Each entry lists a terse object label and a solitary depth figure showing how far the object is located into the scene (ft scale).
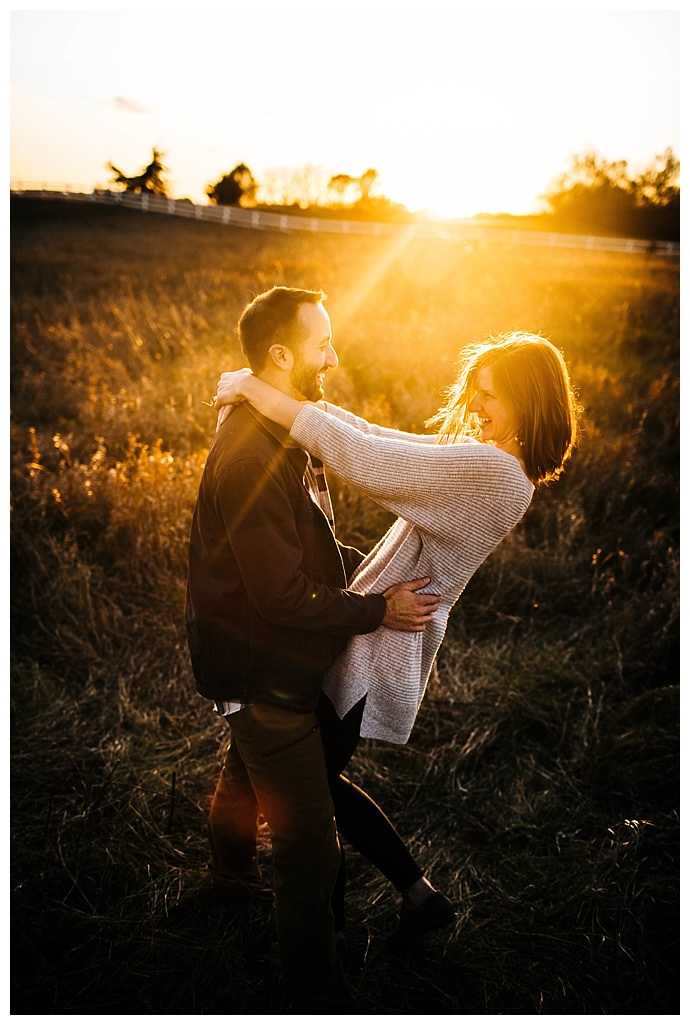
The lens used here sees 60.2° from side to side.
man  5.94
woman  5.67
